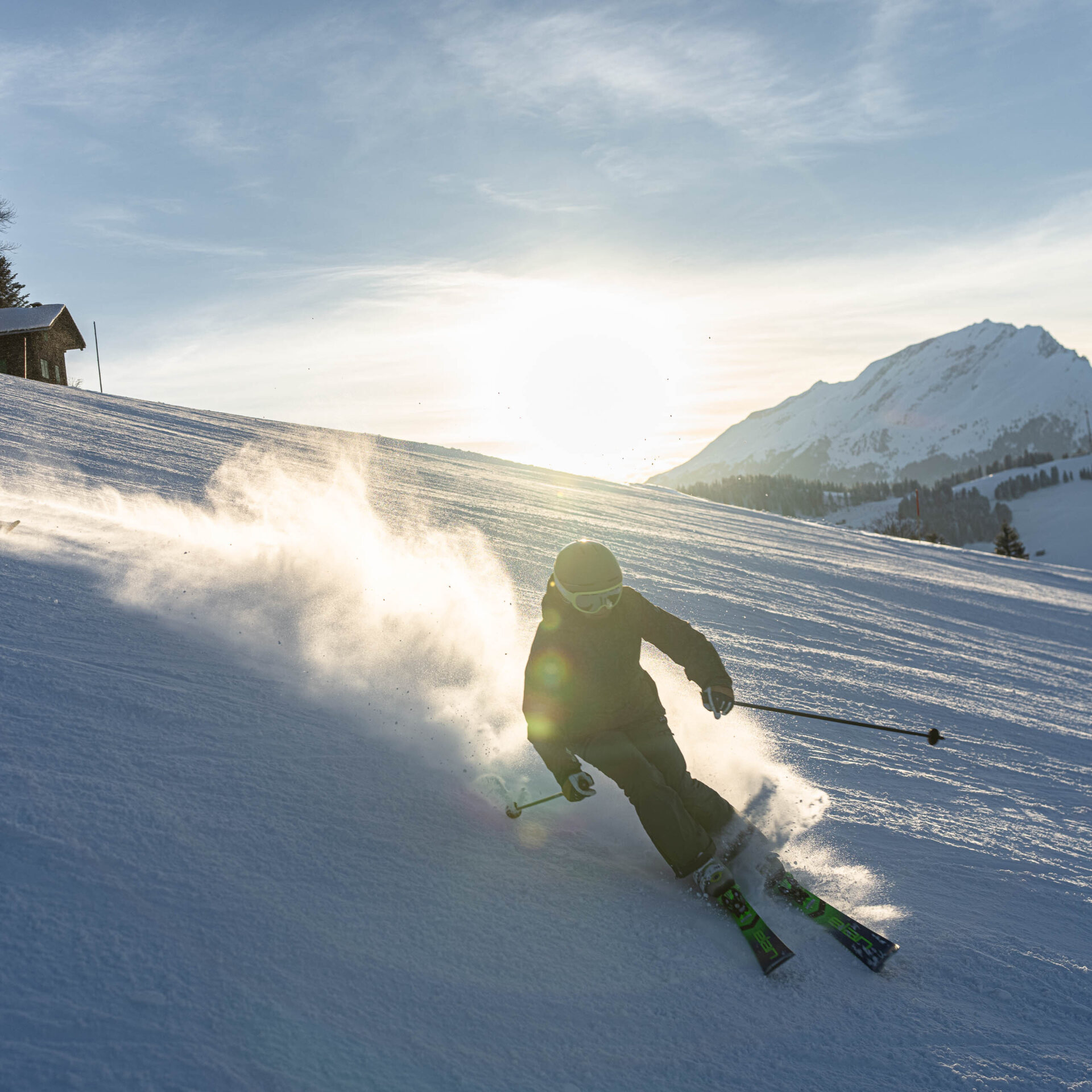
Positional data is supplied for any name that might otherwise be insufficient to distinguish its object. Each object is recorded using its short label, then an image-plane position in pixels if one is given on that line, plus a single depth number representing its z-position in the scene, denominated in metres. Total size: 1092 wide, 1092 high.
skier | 3.19
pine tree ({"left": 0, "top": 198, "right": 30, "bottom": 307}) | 47.12
